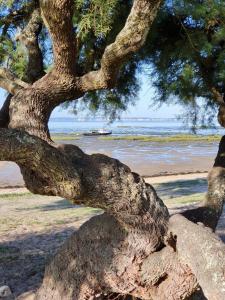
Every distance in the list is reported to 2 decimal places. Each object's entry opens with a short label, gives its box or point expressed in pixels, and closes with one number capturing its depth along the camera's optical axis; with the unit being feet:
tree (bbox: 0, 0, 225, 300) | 11.07
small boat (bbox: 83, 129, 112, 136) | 196.58
